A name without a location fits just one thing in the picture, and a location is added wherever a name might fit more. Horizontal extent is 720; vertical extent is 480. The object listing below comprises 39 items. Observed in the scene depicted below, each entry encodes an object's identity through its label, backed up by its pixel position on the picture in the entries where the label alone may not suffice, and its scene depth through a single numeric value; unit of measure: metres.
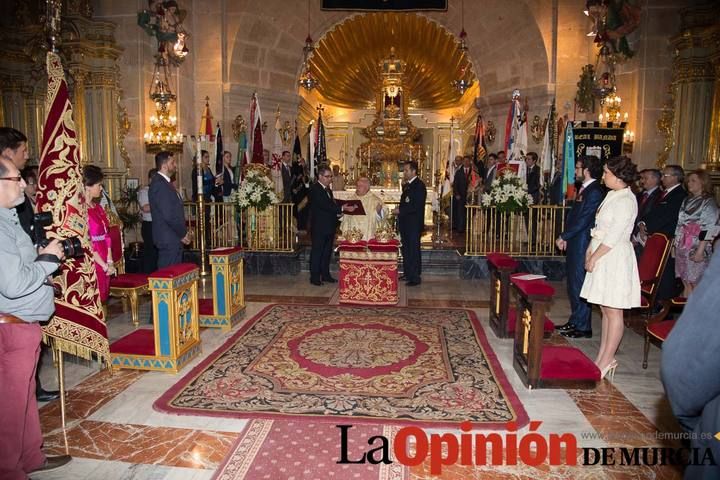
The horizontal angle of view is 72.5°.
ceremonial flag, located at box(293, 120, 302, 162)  12.35
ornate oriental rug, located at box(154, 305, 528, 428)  3.87
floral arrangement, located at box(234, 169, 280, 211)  9.37
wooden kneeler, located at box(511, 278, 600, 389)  4.21
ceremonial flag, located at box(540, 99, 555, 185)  10.20
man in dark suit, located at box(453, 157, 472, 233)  12.87
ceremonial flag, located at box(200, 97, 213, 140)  11.09
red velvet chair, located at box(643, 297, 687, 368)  4.09
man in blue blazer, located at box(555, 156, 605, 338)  5.35
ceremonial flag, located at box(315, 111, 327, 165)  12.86
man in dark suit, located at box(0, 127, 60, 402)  3.21
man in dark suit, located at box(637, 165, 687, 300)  6.22
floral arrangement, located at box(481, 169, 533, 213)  9.12
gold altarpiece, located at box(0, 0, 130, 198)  8.66
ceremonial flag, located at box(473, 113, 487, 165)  13.22
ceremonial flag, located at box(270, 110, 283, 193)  11.41
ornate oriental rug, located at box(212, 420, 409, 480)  2.99
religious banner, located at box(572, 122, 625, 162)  10.79
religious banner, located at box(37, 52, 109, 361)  3.44
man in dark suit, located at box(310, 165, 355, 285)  8.58
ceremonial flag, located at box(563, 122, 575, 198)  8.56
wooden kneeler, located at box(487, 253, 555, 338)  5.66
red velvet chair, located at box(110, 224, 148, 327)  6.09
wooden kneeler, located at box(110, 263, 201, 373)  4.64
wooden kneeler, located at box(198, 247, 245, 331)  6.07
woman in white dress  4.25
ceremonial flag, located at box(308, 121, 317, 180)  11.52
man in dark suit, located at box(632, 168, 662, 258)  6.92
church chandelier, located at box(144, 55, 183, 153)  10.26
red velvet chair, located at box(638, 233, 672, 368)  4.97
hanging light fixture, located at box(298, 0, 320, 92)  12.18
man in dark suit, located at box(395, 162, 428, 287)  8.66
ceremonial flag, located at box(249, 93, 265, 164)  10.70
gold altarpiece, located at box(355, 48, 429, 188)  15.23
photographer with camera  2.53
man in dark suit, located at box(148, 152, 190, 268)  5.65
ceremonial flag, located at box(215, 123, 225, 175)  10.80
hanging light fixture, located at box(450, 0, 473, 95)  12.10
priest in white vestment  8.20
